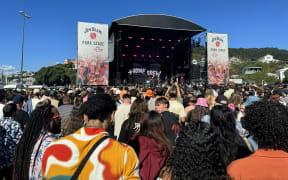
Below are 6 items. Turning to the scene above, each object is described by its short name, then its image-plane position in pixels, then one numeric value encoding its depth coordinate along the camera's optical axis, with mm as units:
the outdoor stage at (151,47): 23281
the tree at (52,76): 57062
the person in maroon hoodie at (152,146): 2124
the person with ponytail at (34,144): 2029
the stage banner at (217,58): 21500
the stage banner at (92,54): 18031
